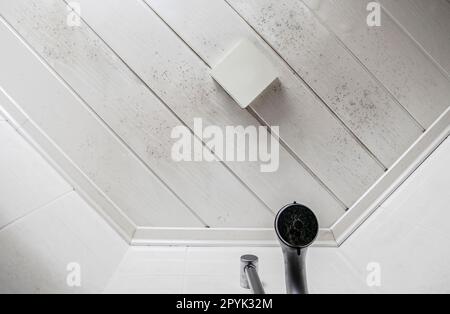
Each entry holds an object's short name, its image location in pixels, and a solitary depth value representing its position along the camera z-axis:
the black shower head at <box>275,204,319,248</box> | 0.60
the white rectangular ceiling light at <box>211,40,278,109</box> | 0.77
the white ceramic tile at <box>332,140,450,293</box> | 0.64
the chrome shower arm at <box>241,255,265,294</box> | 0.58
